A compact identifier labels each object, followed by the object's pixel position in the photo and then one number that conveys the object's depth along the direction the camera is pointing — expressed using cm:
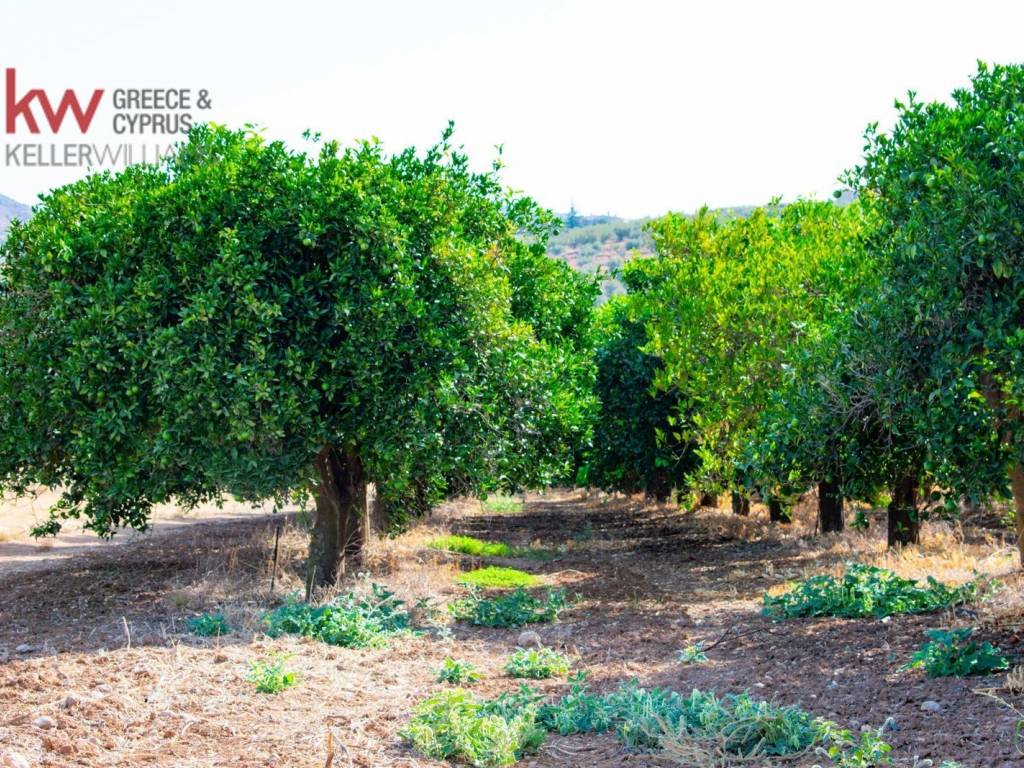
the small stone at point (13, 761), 583
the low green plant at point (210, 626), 1030
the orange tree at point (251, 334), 1066
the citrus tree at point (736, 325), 1529
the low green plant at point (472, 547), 1848
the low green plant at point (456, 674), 865
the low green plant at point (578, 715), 712
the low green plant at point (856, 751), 576
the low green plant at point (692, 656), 916
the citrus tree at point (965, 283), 768
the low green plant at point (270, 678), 798
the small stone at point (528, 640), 1053
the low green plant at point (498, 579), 1425
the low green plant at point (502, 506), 3136
